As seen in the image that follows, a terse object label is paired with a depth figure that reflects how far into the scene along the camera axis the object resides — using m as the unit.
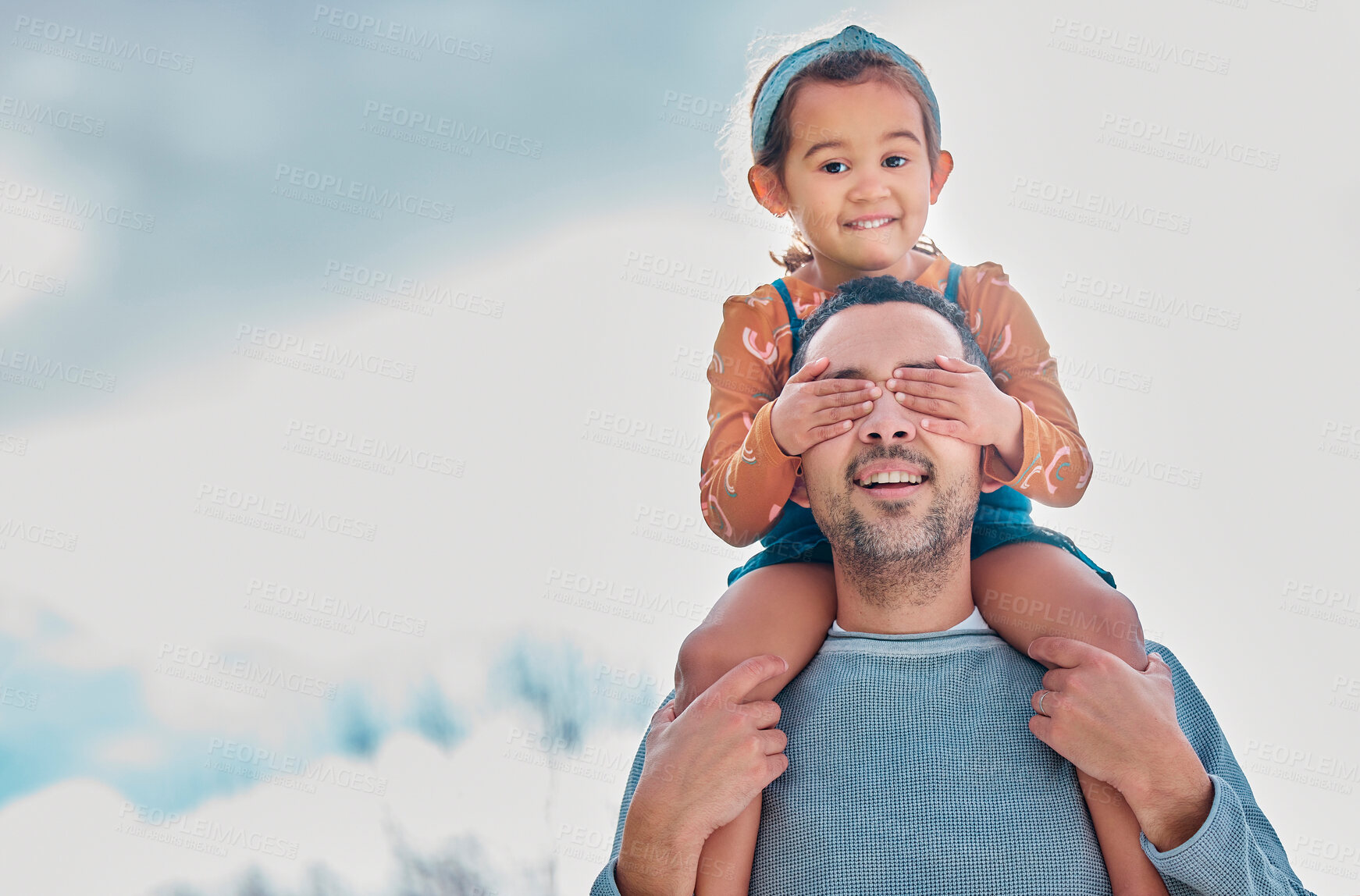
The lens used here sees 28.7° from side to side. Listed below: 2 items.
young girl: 1.86
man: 1.78
